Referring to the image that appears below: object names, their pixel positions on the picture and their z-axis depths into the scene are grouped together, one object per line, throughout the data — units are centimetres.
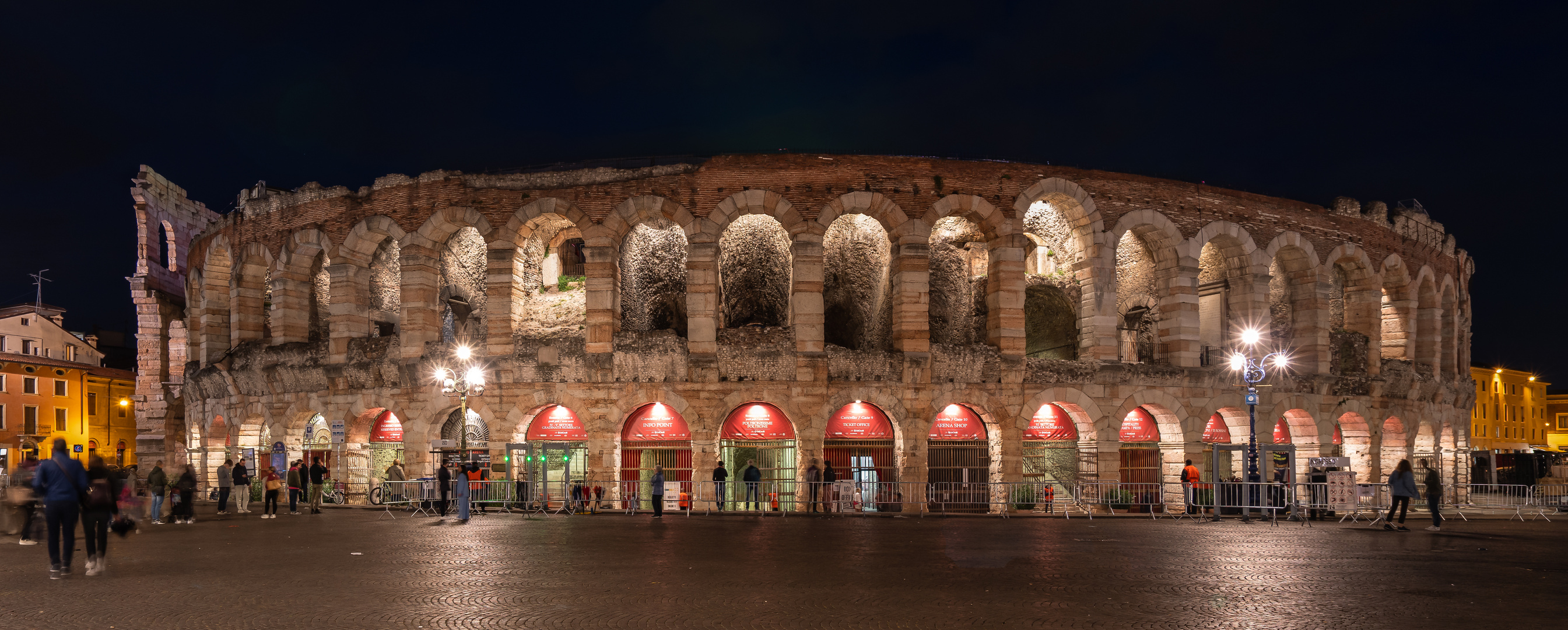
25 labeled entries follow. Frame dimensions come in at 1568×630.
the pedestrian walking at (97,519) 1054
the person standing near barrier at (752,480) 2245
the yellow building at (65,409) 5094
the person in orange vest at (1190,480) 2223
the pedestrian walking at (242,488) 2223
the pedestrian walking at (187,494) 1938
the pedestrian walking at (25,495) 1259
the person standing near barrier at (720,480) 2223
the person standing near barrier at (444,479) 1991
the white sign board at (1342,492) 1930
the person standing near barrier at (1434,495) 1823
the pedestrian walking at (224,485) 2131
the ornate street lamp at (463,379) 2361
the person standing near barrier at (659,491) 2038
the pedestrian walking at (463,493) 1842
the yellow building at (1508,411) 7681
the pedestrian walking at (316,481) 2217
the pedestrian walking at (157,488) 1955
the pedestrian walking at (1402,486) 1762
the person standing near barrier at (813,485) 2225
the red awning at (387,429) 2678
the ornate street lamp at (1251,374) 2103
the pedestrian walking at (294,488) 2264
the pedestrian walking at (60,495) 1019
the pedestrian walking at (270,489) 2114
